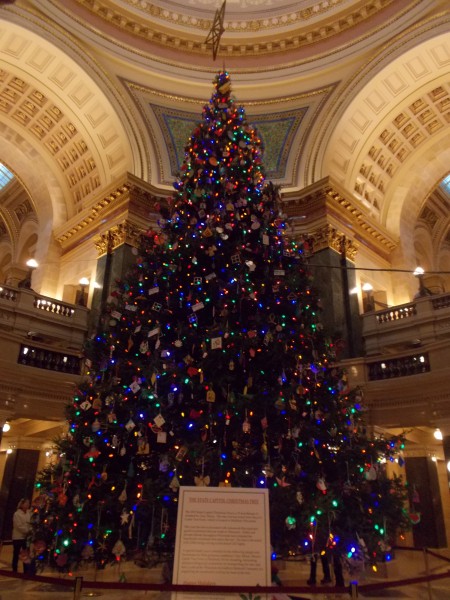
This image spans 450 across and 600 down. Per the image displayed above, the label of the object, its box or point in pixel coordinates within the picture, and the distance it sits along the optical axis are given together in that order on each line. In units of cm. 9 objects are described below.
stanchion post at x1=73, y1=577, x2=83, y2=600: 346
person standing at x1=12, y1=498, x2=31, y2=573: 715
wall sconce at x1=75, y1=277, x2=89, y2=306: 1611
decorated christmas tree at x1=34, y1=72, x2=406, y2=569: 516
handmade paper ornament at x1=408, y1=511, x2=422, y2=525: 520
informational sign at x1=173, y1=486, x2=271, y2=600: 390
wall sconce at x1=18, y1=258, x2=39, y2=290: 1434
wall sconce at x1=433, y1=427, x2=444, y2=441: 1119
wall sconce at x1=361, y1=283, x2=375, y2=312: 1620
